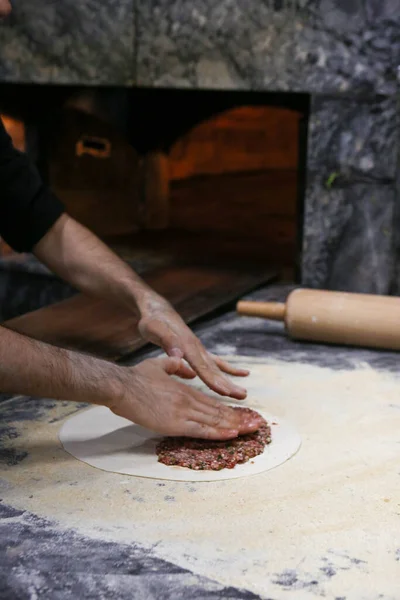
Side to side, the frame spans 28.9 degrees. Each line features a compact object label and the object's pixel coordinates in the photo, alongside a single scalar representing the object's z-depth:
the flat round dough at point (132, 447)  1.61
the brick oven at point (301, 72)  3.04
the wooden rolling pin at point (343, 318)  2.40
